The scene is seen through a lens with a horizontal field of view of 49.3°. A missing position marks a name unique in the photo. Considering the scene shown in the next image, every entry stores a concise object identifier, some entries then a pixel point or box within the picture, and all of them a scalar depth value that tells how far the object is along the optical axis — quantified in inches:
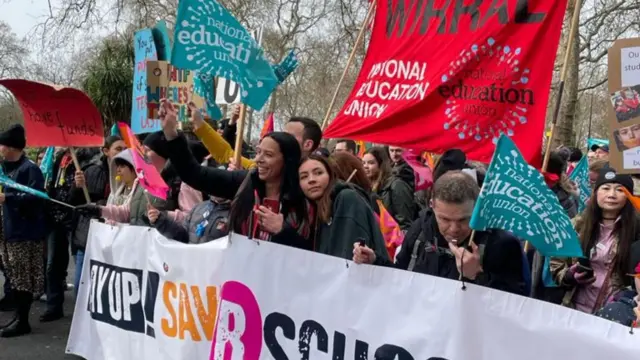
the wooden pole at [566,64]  129.8
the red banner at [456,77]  140.0
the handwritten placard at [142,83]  186.8
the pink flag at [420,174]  216.8
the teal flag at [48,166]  266.7
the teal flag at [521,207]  98.0
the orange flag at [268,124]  219.3
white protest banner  98.8
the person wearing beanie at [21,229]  230.8
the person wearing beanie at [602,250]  138.6
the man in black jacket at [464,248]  108.3
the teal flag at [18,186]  196.4
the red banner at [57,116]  212.2
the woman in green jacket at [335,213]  132.6
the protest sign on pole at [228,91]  223.5
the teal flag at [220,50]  156.6
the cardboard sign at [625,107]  133.3
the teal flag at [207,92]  208.2
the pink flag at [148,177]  164.7
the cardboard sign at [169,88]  174.2
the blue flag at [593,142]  407.3
